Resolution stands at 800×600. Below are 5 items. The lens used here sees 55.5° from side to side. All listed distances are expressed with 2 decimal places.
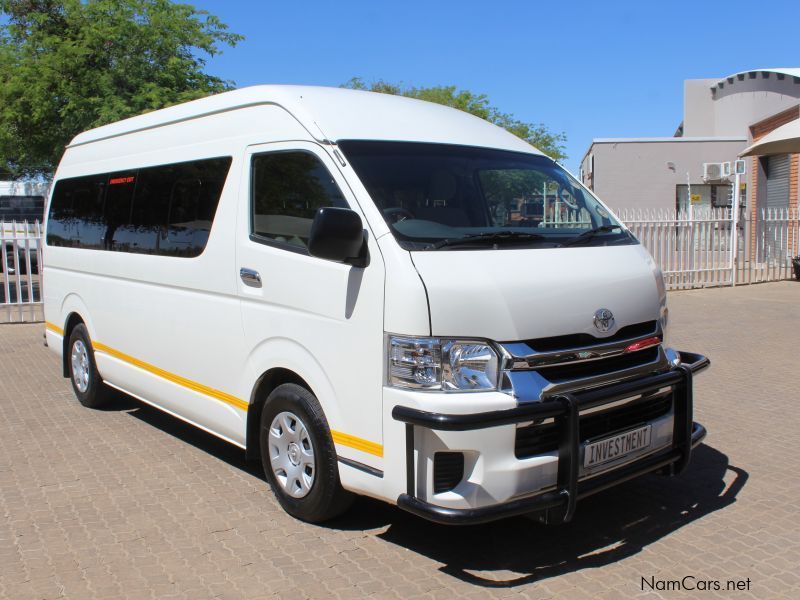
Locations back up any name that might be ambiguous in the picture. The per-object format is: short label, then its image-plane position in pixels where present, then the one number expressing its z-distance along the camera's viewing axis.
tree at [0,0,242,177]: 16.81
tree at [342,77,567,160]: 37.16
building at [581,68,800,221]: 30.06
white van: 3.53
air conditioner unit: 27.20
